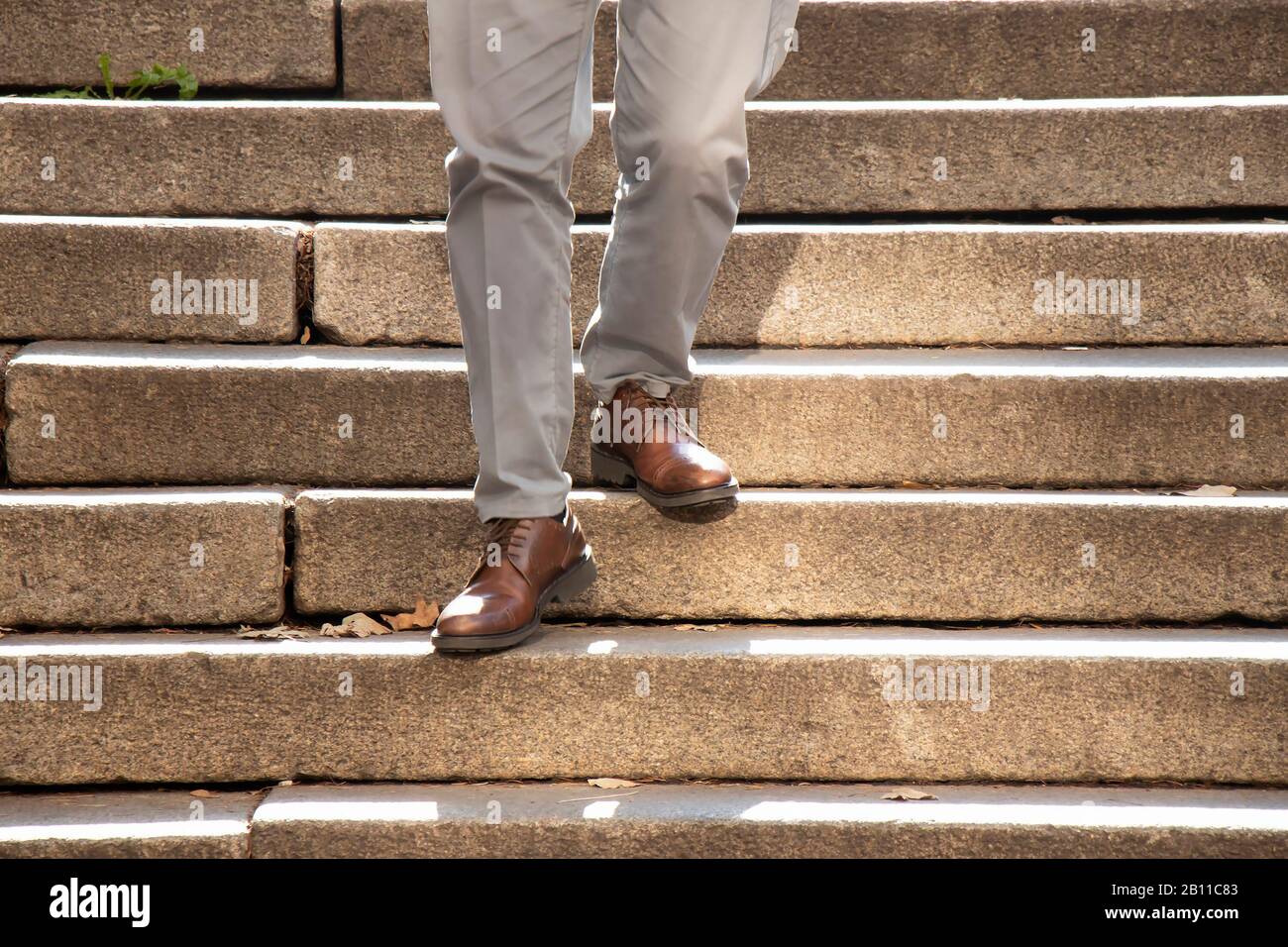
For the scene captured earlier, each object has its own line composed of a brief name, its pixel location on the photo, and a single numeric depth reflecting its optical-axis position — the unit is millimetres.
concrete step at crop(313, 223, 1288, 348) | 5398
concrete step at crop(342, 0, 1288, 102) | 6449
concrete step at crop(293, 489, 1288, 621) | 4625
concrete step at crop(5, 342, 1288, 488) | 4906
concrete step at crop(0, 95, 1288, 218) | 5832
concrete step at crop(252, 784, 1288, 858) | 3930
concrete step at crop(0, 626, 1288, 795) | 4281
